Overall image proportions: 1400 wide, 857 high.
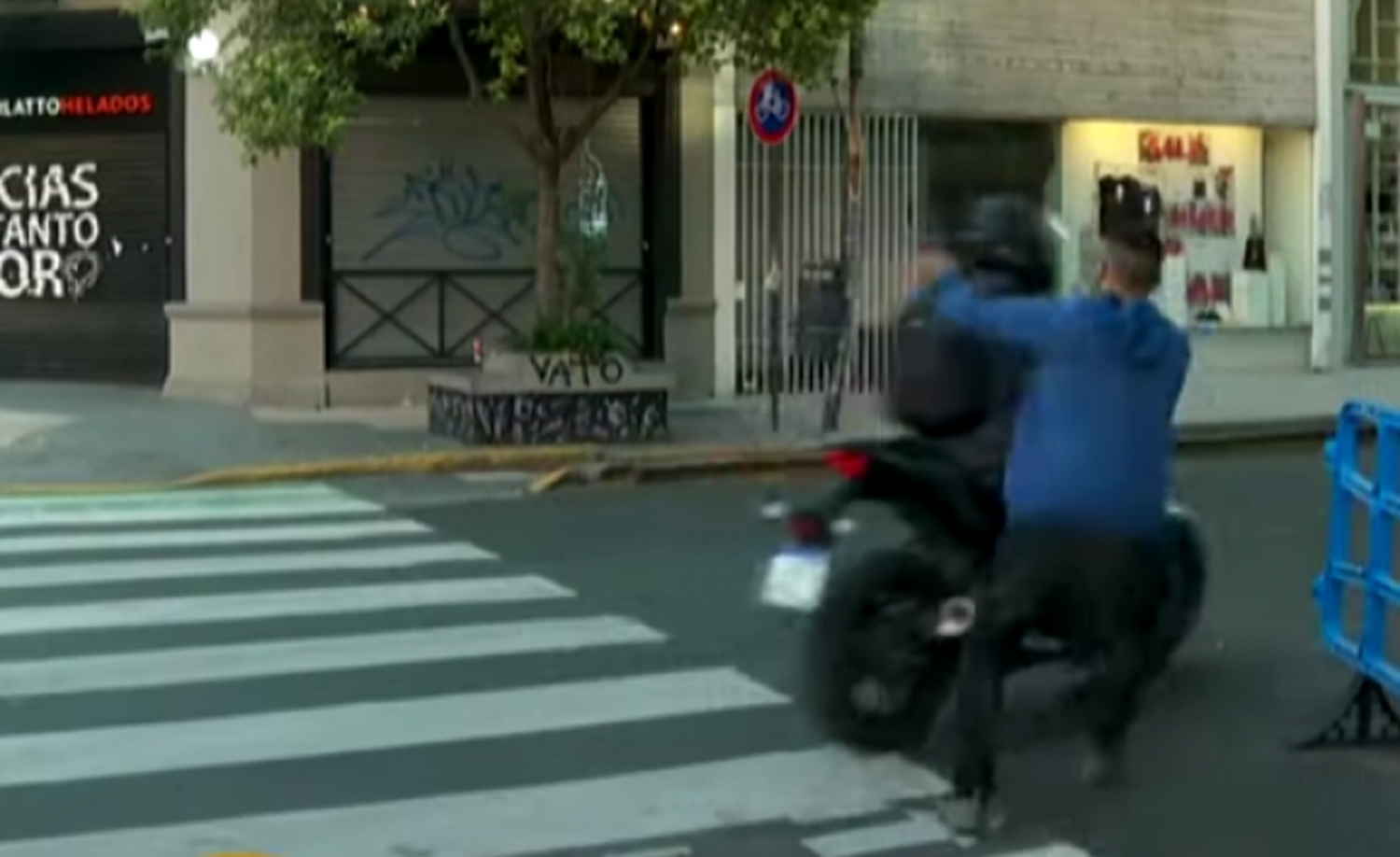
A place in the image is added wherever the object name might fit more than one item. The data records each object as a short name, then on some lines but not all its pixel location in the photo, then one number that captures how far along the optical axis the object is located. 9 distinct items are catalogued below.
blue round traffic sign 19.89
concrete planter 19.22
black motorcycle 7.94
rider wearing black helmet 7.77
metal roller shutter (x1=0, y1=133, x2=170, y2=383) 23.19
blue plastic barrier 8.32
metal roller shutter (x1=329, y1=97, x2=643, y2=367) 22.56
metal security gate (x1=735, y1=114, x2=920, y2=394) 24.39
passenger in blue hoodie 6.96
